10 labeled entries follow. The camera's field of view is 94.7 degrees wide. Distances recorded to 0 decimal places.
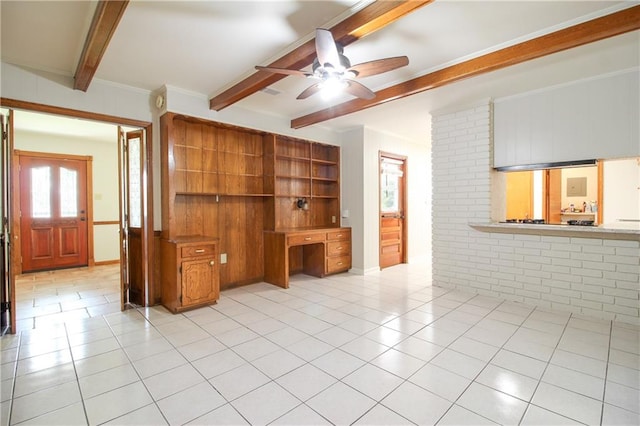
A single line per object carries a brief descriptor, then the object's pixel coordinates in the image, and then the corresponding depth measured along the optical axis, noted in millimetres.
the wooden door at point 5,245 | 2932
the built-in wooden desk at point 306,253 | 4488
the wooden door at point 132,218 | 3693
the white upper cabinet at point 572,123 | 3074
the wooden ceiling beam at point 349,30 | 1965
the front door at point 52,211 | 5531
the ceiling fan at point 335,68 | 2145
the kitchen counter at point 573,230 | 3020
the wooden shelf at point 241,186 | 3928
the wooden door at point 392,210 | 5781
